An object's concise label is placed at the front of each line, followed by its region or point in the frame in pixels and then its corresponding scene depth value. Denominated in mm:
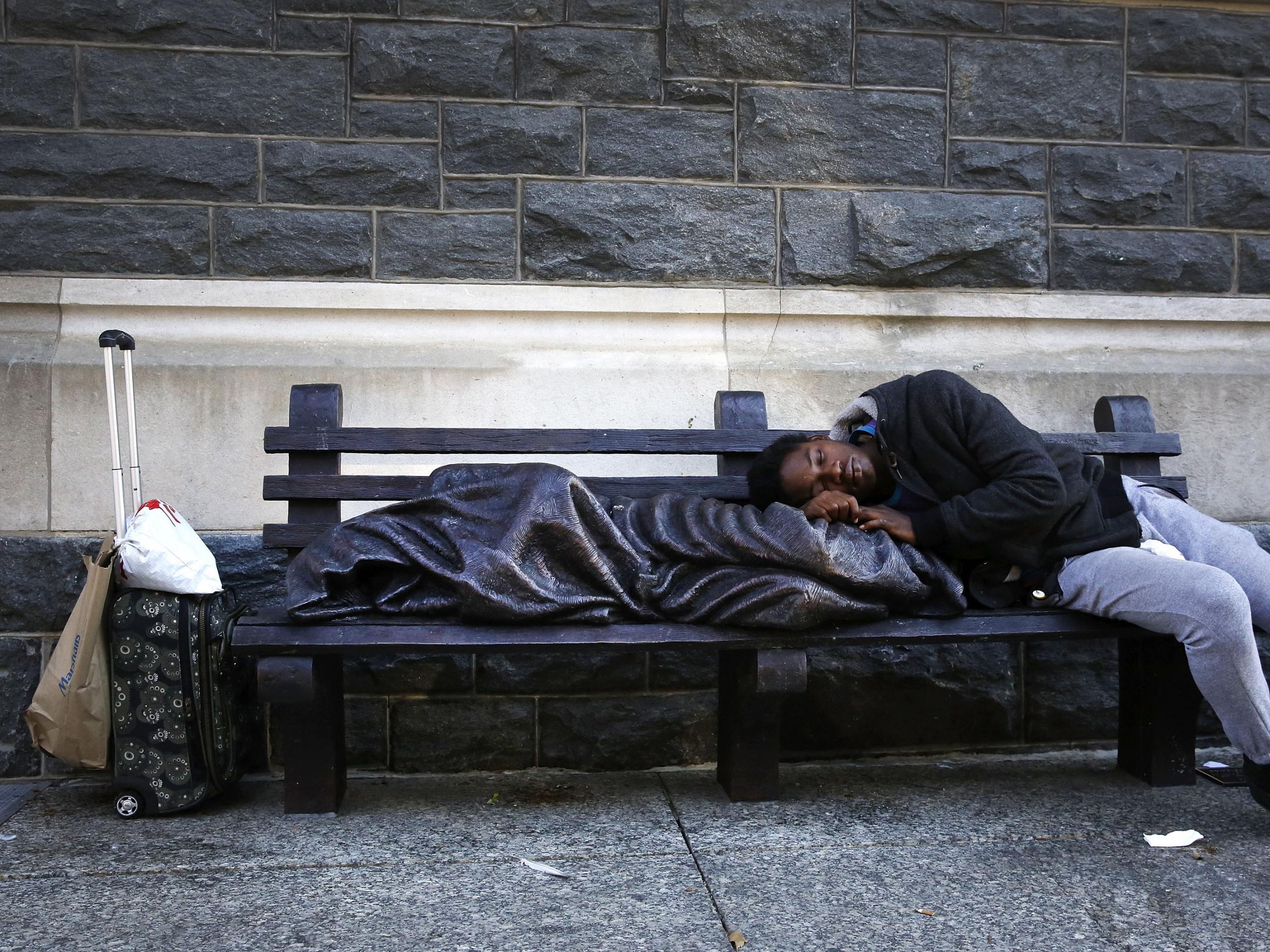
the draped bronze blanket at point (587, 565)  2926
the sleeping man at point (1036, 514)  2844
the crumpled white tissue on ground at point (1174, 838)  2793
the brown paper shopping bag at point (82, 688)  3061
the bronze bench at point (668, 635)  2936
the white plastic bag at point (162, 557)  3053
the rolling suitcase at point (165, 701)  3068
